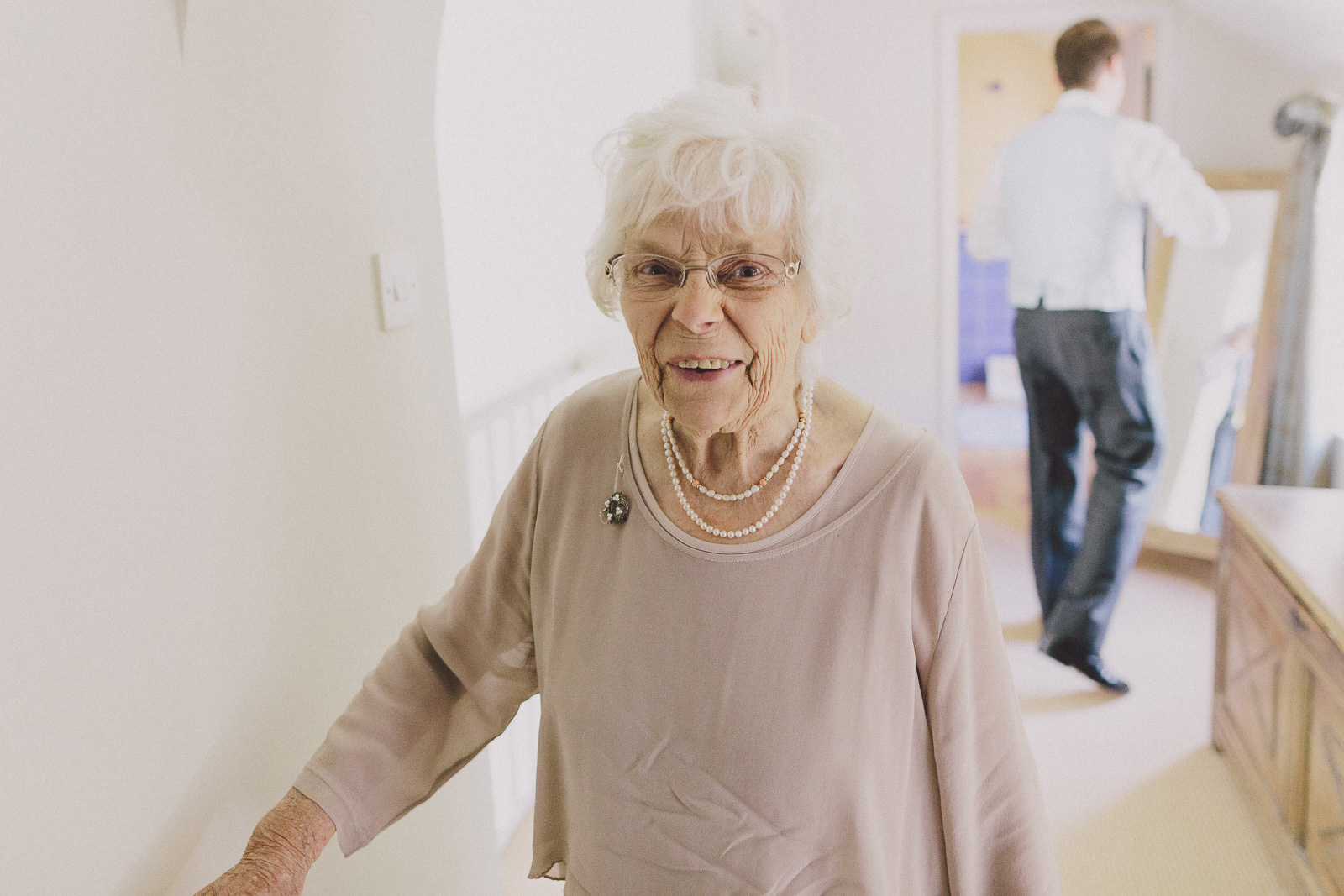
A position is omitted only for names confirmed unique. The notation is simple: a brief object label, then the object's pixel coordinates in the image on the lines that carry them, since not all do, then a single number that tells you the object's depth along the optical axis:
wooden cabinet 2.14
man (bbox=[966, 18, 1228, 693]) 3.16
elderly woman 1.19
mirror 3.88
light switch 1.56
